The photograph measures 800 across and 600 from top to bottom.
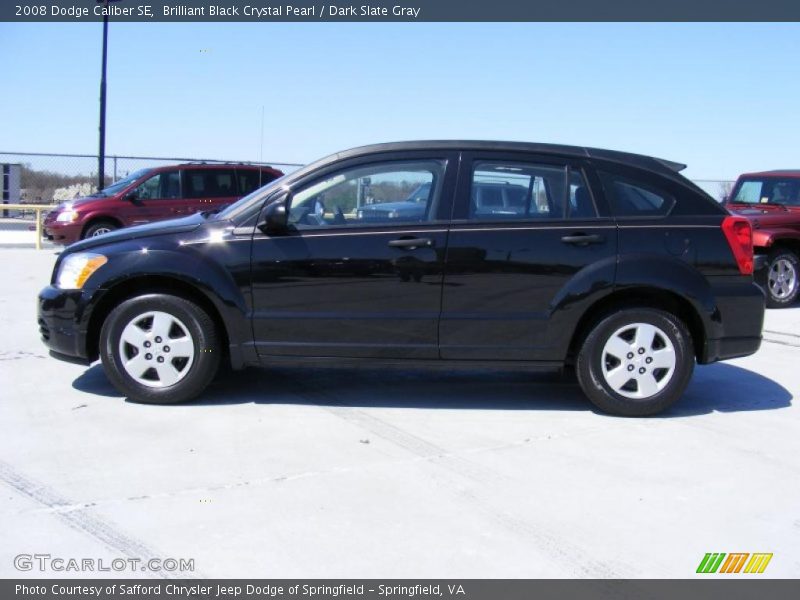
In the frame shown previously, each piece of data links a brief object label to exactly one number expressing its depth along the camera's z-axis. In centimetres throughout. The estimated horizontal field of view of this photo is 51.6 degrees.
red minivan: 1530
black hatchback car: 526
